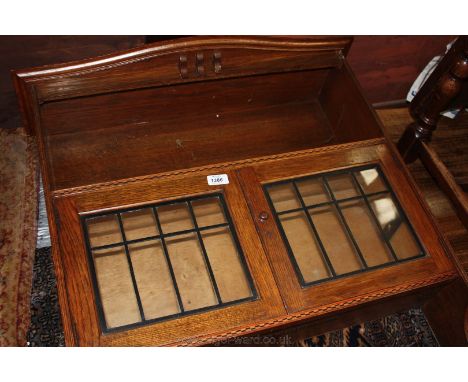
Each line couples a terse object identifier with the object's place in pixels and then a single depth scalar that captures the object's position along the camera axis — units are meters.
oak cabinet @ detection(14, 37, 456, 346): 1.28
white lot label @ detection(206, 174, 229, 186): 1.45
